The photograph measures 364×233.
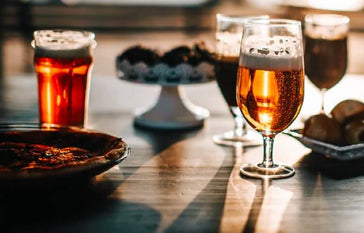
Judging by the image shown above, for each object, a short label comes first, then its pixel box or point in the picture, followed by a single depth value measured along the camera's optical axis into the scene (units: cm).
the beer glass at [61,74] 128
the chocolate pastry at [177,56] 141
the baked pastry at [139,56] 142
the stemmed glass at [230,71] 128
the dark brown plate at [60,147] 94
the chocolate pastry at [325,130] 118
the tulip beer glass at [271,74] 107
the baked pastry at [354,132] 118
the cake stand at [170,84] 138
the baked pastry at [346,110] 122
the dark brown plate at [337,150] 114
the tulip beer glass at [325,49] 134
